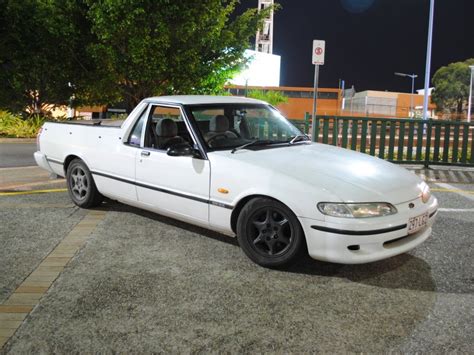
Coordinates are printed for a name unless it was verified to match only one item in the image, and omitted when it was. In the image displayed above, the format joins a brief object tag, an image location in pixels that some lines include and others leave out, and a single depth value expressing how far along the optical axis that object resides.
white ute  4.00
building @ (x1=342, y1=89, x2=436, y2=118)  43.95
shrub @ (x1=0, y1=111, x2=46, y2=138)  17.05
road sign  10.28
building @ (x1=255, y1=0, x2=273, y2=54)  94.38
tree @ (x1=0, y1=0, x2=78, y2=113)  16.20
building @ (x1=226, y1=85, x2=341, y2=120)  66.06
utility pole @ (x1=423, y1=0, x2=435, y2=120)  32.38
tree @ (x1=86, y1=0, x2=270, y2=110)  14.88
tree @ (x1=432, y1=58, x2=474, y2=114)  67.88
